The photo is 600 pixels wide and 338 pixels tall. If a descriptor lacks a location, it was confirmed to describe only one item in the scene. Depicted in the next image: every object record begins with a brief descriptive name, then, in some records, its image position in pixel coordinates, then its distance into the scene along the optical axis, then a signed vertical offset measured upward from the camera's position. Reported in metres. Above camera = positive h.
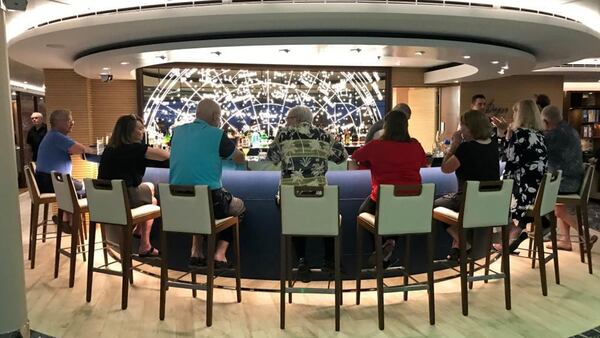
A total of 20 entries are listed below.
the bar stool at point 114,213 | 3.61 -0.61
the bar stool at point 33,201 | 4.85 -0.69
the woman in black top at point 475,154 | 3.83 -0.21
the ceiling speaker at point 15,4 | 2.98 +0.78
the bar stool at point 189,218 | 3.32 -0.60
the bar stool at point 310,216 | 3.21 -0.57
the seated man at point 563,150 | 4.86 -0.23
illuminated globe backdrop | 9.23 +0.66
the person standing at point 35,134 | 8.31 -0.03
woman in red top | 3.63 -0.19
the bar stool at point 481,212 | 3.52 -0.60
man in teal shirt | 3.62 -0.17
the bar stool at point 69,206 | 4.05 -0.64
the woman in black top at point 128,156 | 3.96 -0.20
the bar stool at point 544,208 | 3.91 -0.65
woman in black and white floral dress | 4.42 -0.26
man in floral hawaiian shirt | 3.57 -0.15
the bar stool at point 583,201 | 4.62 -0.70
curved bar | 4.16 -0.81
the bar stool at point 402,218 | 3.27 -0.60
